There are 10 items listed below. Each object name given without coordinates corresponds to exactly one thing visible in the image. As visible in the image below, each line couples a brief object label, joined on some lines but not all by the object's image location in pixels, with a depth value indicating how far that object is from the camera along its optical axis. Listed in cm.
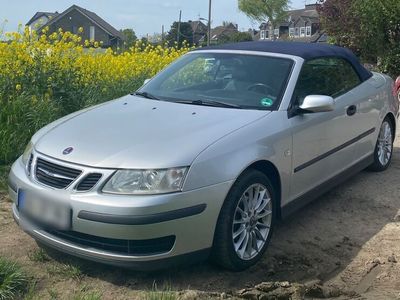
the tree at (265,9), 6538
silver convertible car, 346
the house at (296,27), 7944
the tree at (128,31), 4484
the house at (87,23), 6544
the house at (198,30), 7822
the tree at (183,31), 6446
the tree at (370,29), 1473
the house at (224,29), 8700
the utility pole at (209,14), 4595
